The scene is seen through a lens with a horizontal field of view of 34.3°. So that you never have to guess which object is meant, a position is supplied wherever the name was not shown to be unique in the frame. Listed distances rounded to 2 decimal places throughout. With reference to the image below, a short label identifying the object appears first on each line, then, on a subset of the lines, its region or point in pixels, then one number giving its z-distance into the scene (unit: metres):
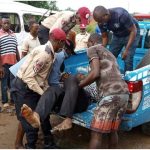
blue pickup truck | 2.87
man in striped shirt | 4.34
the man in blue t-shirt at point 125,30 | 3.54
